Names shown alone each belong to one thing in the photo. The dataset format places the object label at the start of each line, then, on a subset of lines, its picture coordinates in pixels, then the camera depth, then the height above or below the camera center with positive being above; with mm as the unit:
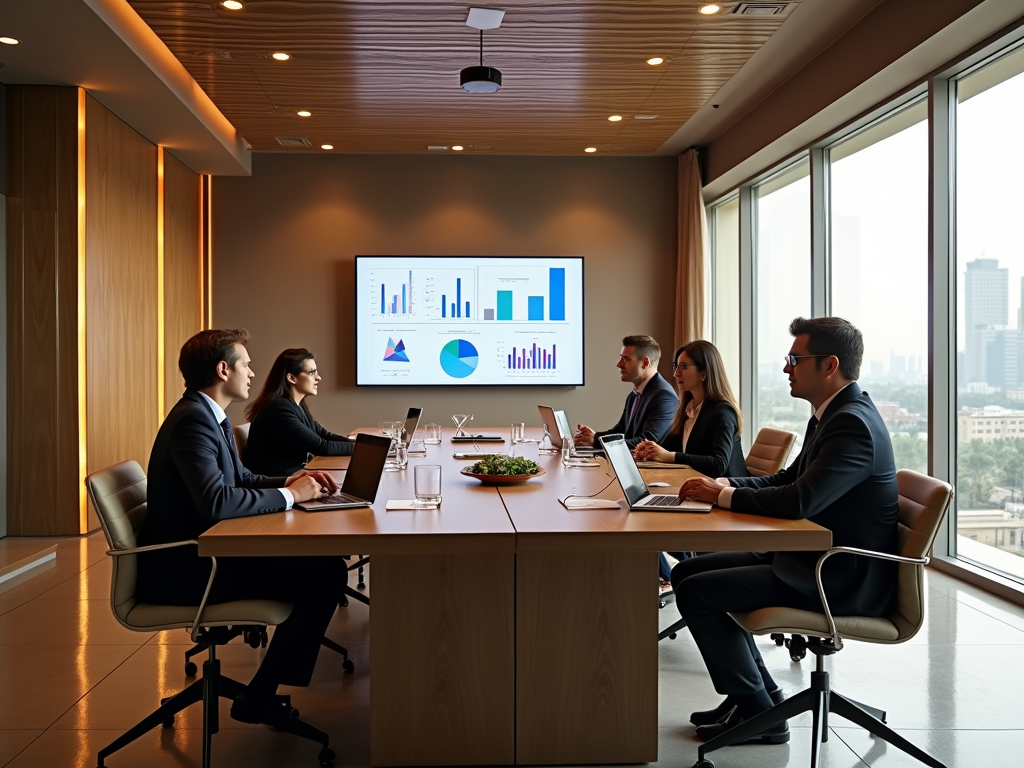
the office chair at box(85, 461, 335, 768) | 2602 -709
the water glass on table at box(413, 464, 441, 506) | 2893 -359
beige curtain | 8570 +1117
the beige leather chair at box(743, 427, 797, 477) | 4125 -385
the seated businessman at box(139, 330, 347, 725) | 2688 -568
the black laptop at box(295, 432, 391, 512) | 2854 -346
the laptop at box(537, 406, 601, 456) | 4566 -294
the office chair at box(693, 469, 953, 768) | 2510 -718
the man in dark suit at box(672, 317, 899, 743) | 2578 -422
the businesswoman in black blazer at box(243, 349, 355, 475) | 4492 -264
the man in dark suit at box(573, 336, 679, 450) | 5270 -162
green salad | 3399 -362
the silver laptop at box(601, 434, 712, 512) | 2764 -368
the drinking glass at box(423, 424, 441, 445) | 5234 -378
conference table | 2695 -848
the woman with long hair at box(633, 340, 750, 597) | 4184 -248
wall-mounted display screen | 8820 +505
